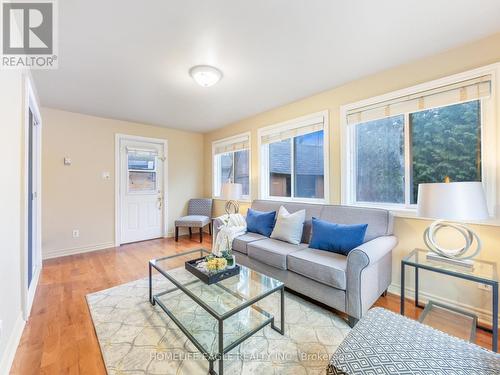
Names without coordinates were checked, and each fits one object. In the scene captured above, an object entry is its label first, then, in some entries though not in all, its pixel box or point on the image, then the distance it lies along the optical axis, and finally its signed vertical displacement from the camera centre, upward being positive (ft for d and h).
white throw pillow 8.63 -1.57
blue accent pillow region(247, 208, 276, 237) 9.85 -1.59
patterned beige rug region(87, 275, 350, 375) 4.70 -3.72
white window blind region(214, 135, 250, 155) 13.64 +2.79
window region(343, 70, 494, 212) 6.50 +1.56
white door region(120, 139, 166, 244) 13.97 -0.17
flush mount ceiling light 7.58 +3.95
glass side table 4.78 -2.05
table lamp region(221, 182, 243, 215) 11.95 -0.19
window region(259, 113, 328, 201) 10.18 +1.40
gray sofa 5.84 -2.29
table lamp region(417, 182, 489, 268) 5.16 -0.47
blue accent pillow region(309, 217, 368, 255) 7.06 -1.61
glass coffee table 4.80 -3.32
